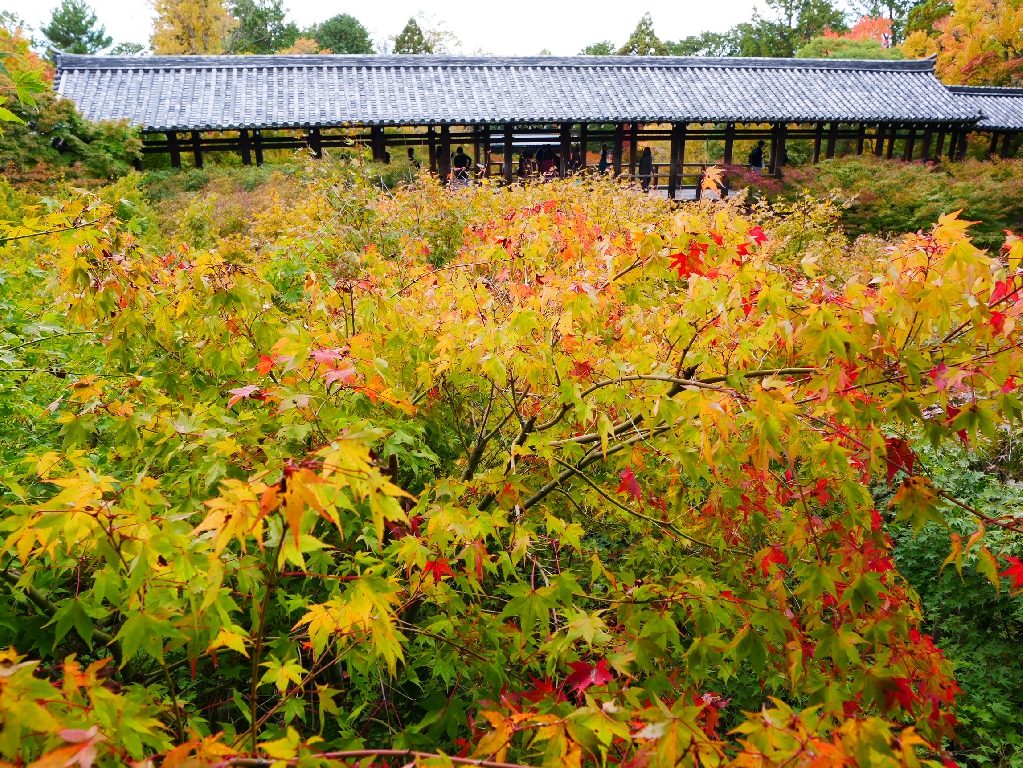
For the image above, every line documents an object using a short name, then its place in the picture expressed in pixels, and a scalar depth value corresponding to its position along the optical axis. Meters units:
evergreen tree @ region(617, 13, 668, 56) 38.00
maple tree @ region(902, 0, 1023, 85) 25.28
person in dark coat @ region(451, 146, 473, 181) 17.51
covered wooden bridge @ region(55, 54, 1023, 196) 17.16
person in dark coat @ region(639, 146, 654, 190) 18.77
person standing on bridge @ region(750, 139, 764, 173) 20.23
